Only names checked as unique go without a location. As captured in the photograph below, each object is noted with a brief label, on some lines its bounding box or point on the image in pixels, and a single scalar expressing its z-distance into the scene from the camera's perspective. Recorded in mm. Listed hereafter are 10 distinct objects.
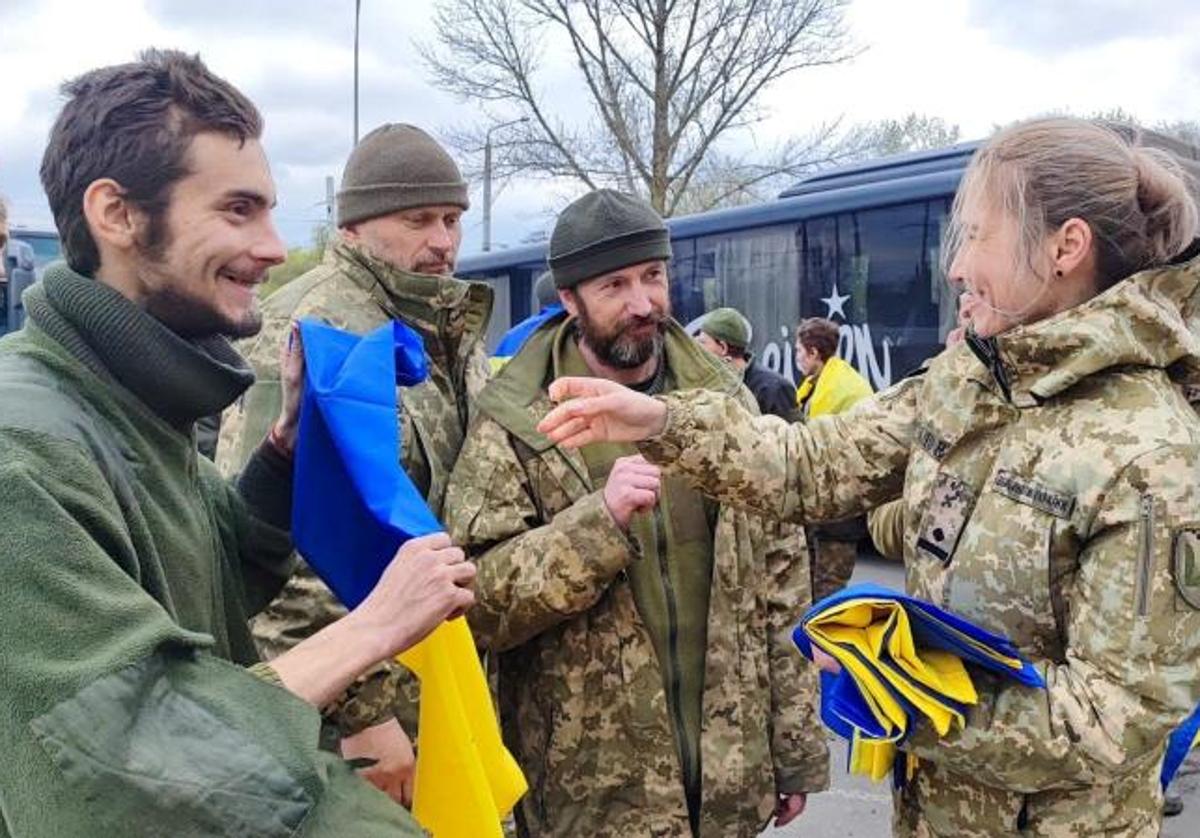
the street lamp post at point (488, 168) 19453
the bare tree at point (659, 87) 18297
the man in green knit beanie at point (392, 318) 2141
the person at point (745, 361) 5934
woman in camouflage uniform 1620
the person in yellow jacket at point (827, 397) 5945
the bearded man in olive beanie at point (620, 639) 2293
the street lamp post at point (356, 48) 22031
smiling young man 1133
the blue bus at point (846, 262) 8922
